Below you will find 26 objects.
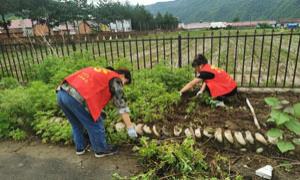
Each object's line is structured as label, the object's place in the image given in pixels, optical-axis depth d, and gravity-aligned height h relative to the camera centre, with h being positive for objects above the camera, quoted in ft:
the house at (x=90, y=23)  144.20 +0.56
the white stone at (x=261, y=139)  10.46 -5.04
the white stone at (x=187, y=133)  11.20 -4.97
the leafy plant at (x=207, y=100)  13.79 -4.44
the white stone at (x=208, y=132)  11.08 -4.93
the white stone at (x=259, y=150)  10.44 -5.46
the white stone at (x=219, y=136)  10.79 -4.97
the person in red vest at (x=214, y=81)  13.88 -3.42
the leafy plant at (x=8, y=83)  18.40 -3.95
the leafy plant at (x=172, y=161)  8.90 -5.14
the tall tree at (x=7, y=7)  81.32 +7.40
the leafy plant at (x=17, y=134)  12.82 -5.34
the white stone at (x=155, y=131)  11.62 -5.01
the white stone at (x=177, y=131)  11.40 -4.95
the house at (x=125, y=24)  193.36 -0.52
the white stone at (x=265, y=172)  8.82 -5.45
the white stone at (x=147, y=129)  11.73 -4.94
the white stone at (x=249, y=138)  10.57 -5.02
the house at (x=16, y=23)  150.10 +3.23
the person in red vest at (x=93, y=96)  9.37 -2.65
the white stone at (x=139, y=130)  11.84 -4.98
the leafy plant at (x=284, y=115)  6.83 -2.69
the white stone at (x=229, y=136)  10.68 -4.95
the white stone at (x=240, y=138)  10.59 -5.03
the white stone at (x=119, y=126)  11.86 -4.85
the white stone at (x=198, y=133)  11.18 -4.97
